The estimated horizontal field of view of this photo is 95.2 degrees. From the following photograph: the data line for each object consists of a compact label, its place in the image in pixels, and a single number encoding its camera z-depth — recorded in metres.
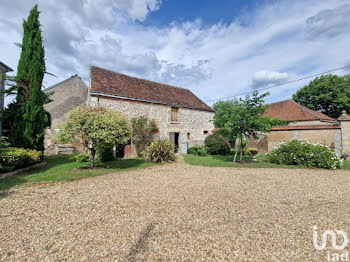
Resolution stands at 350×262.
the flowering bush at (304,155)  7.18
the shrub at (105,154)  9.08
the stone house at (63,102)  12.12
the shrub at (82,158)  8.52
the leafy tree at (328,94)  20.73
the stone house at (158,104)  11.41
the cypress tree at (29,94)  7.52
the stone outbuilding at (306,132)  9.60
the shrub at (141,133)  11.41
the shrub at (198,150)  12.01
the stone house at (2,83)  8.06
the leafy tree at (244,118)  8.02
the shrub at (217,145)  12.21
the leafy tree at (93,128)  6.25
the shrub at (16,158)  5.55
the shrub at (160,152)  8.88
